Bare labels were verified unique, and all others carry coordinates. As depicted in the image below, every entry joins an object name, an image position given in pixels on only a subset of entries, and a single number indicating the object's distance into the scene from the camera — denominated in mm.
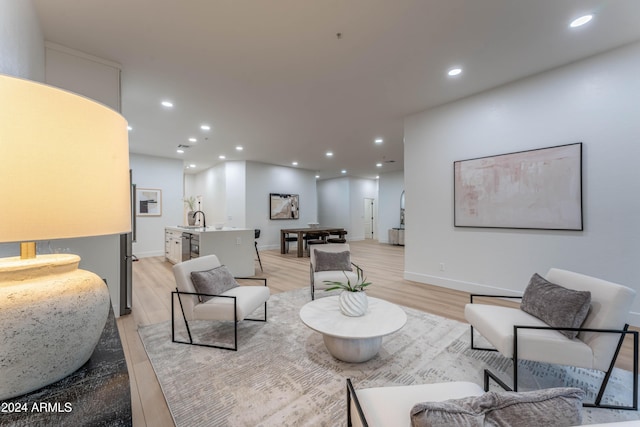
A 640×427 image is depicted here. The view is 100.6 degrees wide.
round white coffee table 2062
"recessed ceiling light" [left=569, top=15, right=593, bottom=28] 2445
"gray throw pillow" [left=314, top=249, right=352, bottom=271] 3900
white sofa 1112
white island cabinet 4848
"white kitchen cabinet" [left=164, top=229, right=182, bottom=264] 5928
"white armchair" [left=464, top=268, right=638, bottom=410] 1726
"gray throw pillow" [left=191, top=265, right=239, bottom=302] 2623
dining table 7516
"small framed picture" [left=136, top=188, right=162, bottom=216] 7402
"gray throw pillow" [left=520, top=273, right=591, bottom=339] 1832
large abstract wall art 3225
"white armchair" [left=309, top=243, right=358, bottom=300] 3588
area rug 1722
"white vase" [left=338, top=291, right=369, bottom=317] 2340
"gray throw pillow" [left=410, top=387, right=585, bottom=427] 741
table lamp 619
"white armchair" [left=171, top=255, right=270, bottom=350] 2492
